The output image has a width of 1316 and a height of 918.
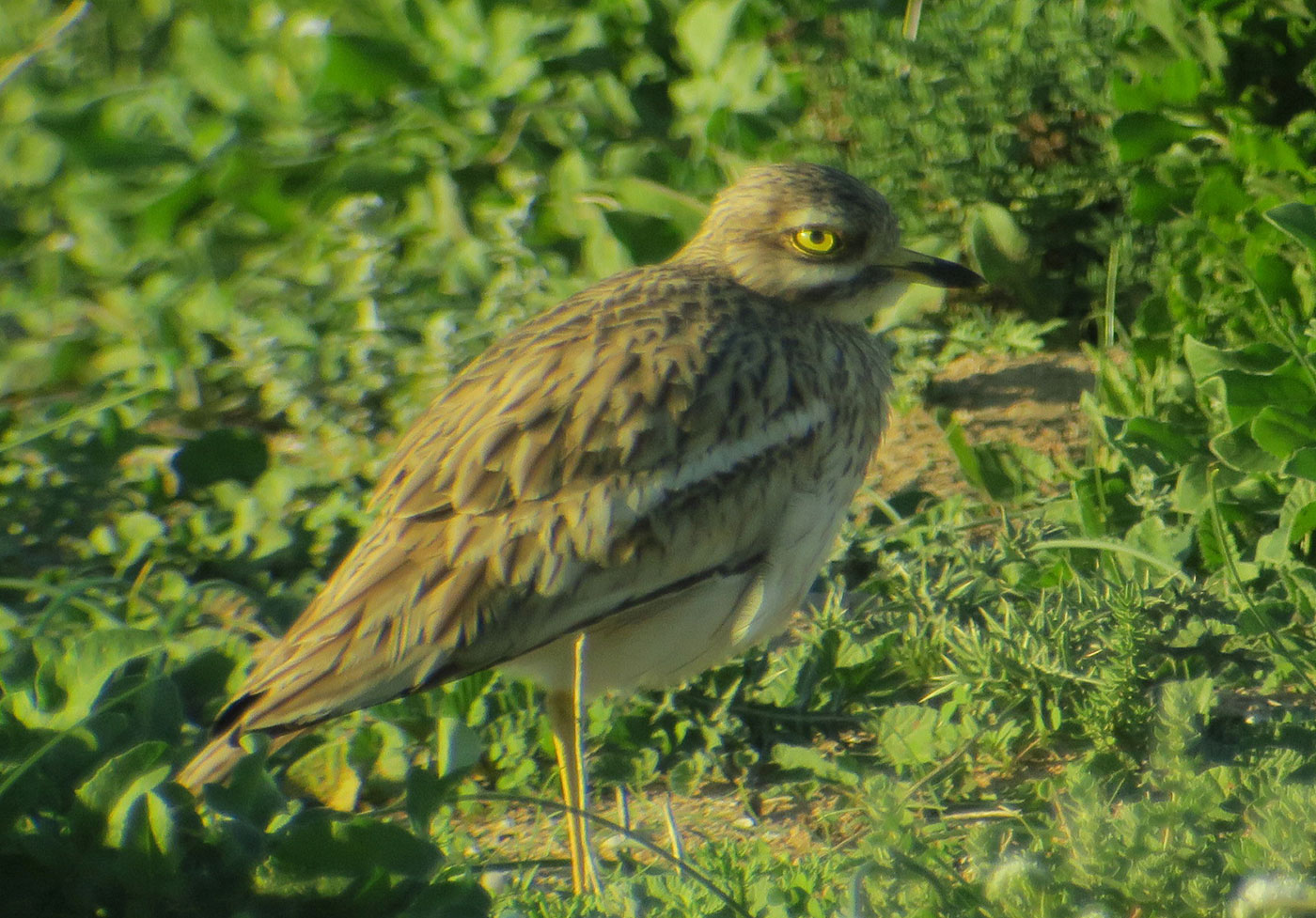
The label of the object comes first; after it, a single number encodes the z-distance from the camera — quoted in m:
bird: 6.56
